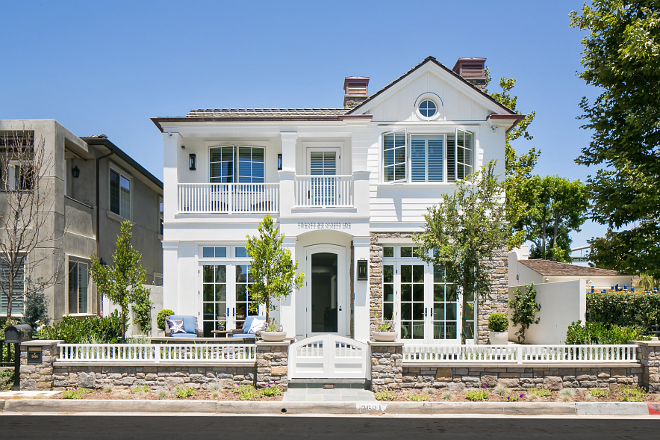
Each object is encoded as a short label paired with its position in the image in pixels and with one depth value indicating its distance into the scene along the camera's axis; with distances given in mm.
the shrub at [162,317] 14961
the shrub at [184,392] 9961
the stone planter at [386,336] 10352
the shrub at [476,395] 9875
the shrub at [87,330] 11375
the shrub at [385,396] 9828
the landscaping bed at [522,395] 9912
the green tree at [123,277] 12492
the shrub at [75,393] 9867
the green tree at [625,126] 13102
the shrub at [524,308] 15992
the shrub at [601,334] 11188
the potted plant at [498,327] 14914
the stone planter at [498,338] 14952
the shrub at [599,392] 10133
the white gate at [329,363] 10586
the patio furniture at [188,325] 14283
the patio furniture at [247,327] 14305
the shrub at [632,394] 9914
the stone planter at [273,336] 10461
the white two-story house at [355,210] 15383
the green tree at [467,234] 11758
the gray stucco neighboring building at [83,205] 15047
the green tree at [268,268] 12328
